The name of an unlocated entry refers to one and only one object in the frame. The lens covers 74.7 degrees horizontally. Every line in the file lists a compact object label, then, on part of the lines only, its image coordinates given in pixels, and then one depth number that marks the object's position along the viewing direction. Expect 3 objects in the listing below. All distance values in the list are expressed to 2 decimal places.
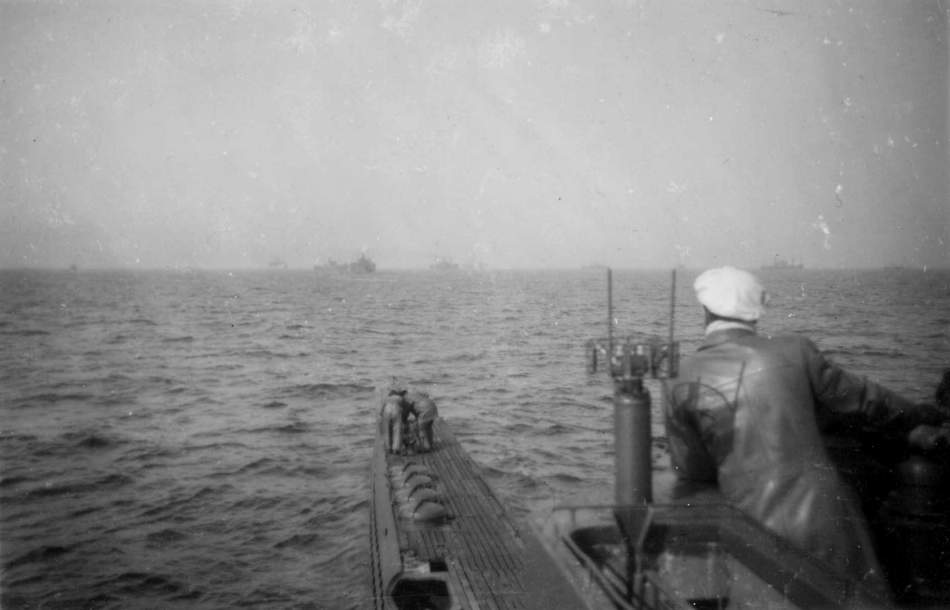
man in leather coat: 3.57
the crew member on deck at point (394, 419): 13.62
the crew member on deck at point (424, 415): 13.96
